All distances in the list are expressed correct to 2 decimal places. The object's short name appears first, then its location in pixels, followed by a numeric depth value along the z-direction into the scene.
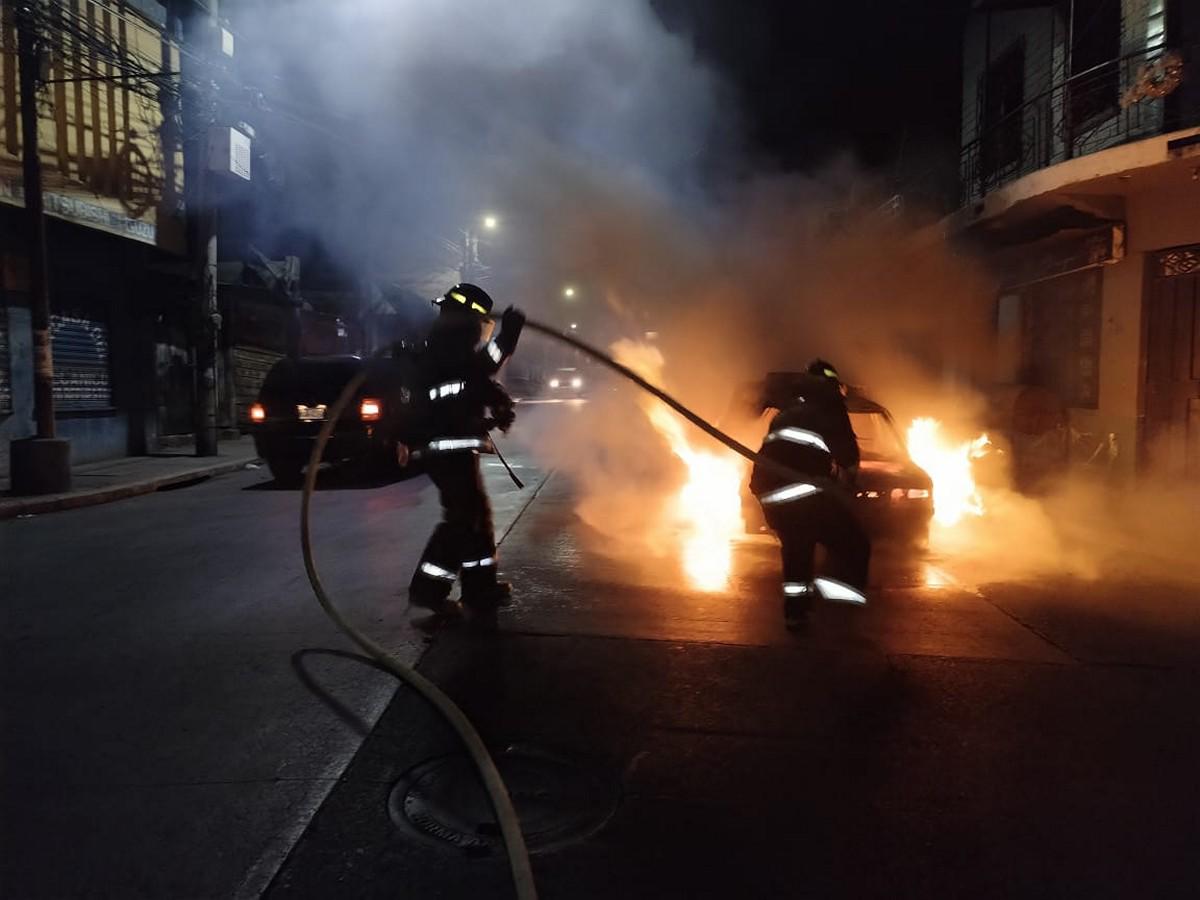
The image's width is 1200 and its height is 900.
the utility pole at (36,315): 9.21
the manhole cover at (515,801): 2.66
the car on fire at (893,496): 6.36
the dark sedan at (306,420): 10.58
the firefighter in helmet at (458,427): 4.82
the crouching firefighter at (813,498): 4.71
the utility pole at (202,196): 12.70
